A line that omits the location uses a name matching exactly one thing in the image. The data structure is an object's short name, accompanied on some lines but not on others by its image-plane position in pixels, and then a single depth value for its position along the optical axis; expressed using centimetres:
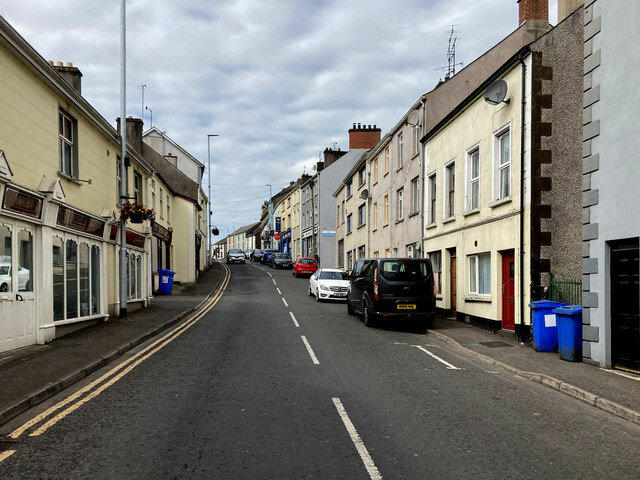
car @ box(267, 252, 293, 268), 5138
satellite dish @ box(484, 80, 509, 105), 1331
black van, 1440
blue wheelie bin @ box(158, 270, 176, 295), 2695
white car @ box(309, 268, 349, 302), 2298
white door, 941
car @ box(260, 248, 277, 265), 6218
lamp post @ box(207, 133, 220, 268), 4999
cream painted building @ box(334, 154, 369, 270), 3369
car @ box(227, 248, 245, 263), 6203
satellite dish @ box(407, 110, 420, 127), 2142
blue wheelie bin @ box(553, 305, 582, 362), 969
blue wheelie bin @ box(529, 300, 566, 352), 1077
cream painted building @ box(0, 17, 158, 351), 964
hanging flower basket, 1581
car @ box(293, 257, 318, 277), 3941
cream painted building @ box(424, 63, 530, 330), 1322
